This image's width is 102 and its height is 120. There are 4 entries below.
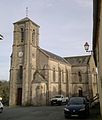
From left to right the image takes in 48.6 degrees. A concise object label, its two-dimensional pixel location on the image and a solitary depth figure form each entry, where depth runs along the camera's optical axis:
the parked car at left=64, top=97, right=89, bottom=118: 9.69
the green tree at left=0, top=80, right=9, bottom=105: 27.64
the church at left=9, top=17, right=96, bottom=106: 22.66
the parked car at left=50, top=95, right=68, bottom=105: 22.12
